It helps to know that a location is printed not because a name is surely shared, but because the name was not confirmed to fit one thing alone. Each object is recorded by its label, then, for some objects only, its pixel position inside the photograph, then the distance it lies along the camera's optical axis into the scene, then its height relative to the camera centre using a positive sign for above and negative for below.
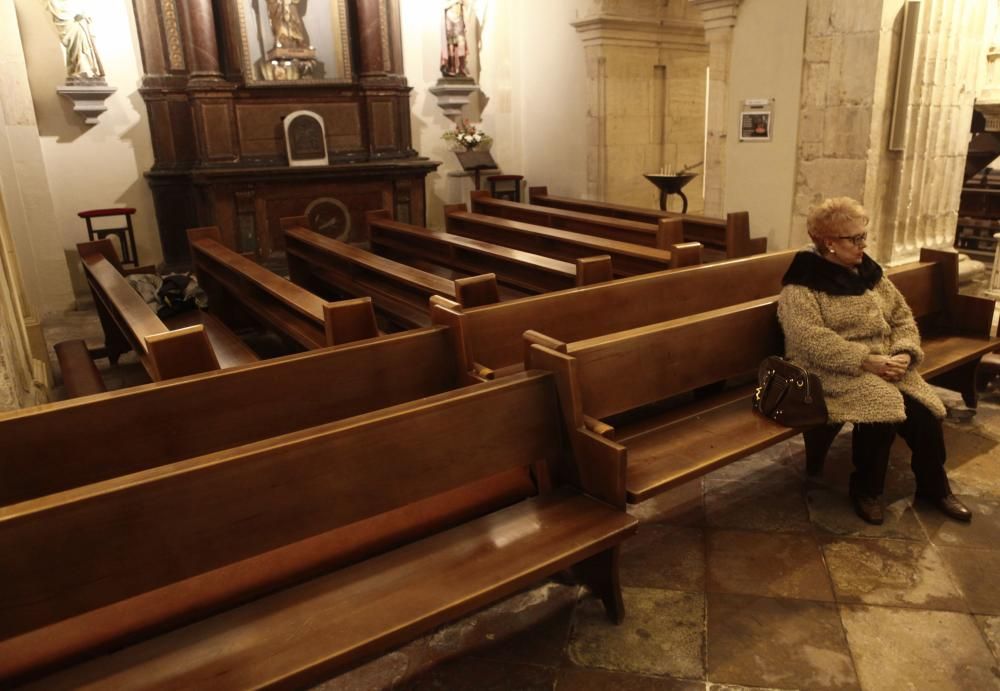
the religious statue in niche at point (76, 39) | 6.71 +0.98
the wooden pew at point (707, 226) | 5.05 -0.73
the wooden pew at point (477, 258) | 3.77 -0.77
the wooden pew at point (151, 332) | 2.40 -0.70
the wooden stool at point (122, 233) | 6.86 -0.76
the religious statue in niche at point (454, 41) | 8.33 +1.04
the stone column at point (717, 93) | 5.71 +0.25
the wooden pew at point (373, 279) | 3.04 -0.88
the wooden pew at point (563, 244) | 4.20 -0.73
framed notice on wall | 5.63 -0.02
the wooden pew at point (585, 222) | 4.59 -0.71
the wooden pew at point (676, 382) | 2.30 -0.88
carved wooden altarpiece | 7.25 +0.28
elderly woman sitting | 2.65 -0.83
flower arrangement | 8.66 -0.01
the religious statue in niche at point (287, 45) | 7.89 +1.01
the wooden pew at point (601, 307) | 2.81 -0.74
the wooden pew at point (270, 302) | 2.86 -0.74
